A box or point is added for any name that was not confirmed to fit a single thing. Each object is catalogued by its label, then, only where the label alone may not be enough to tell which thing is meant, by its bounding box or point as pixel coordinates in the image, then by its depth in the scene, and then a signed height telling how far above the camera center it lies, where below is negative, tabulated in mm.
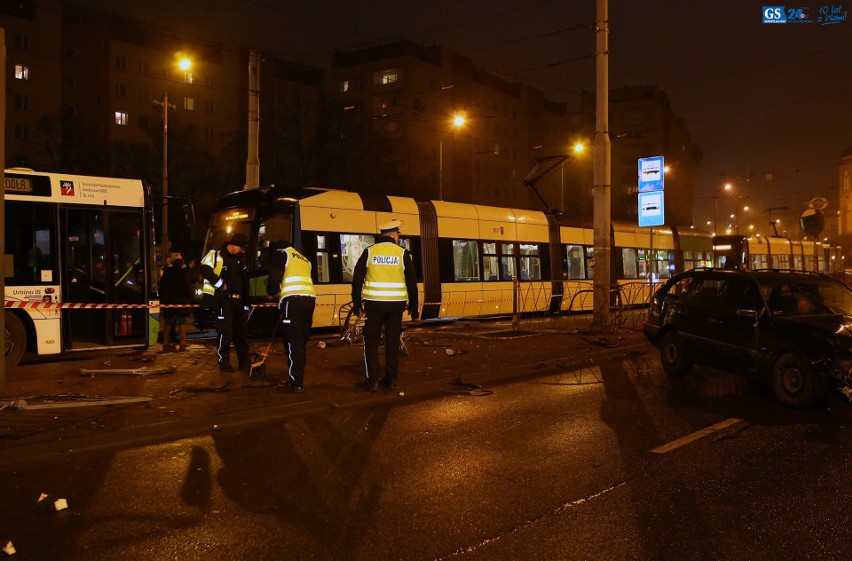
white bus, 10211 +222
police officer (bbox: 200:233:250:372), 9281 -273
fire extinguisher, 11250 -781
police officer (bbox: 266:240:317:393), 8172 -320
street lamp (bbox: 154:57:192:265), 27873 +3258
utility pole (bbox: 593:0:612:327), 15766 +2049
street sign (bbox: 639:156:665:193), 16891 +2385
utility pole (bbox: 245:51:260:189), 17344 +3695
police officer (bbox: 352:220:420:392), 8125 -211
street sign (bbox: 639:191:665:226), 16641 +1478
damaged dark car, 7695 -751
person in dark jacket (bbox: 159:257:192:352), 12125 -338
